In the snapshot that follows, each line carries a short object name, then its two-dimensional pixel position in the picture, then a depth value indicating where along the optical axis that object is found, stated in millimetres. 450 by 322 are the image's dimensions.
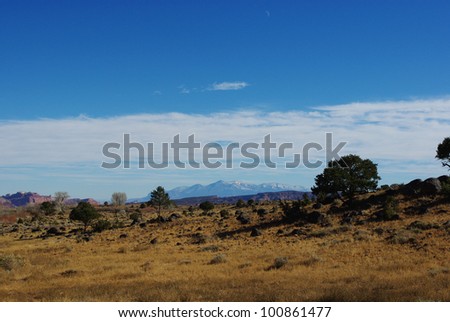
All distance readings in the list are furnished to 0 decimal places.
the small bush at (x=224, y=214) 62156
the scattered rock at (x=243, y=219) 52094
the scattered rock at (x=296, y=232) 40312
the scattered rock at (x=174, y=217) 63725
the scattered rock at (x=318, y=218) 44750
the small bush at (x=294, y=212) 49281
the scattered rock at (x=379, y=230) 35966
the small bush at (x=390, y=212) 42500
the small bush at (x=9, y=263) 28078
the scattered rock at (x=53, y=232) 55412
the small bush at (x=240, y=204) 83369
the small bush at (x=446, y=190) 46950
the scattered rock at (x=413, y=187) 53116
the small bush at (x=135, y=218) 65244
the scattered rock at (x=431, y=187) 51688
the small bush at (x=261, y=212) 57875
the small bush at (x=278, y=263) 25250
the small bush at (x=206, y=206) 80575
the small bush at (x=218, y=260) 28022
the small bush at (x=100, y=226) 56812
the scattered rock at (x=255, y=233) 42012
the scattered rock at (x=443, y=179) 54269
